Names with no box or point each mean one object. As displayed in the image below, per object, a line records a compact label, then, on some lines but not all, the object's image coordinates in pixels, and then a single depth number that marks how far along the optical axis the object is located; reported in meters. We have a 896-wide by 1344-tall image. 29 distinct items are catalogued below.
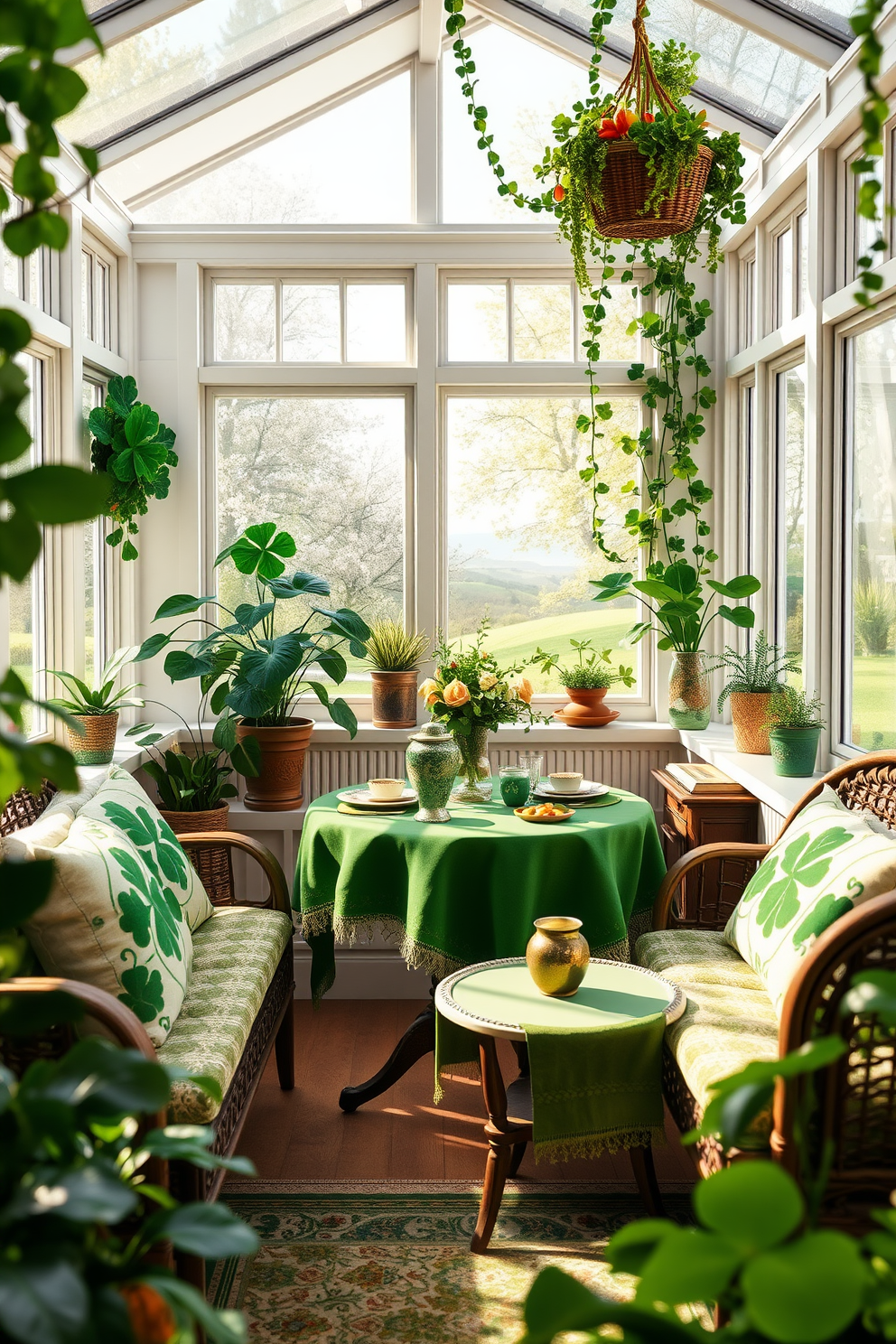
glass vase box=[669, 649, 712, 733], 4.32
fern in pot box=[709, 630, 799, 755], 3.79
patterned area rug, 2.26
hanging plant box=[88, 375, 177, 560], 4.06
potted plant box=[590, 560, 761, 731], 4.27
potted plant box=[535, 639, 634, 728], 4.43
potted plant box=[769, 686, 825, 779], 3.31
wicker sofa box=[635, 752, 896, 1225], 1.90
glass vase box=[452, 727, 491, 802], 3.49
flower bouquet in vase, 3.36
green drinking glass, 3.33
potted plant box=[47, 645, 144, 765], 3.55
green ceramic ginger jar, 3.16
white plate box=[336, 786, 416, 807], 3.28
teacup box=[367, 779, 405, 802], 3.34
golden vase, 2.42
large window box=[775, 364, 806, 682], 3.88
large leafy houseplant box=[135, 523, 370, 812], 3.84
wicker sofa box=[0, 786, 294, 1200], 1.96
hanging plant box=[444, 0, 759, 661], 3.01
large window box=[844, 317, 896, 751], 3.07
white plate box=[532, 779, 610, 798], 3.41
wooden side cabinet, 3.77
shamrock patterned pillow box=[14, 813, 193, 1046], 2.19
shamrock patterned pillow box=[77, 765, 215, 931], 2.68
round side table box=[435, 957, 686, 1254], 2.34
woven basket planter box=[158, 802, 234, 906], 3.47
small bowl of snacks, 3.13
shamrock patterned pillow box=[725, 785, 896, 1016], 2.29
